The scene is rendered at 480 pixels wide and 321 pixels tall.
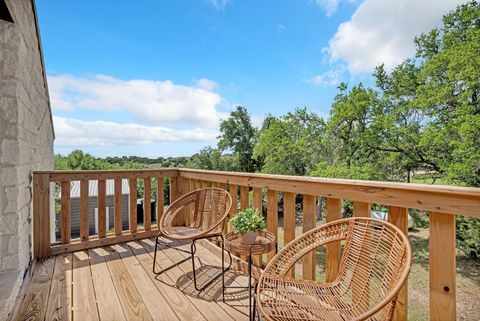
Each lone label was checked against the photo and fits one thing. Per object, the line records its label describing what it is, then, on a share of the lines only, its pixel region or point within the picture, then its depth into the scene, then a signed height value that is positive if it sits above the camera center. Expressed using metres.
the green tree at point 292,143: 12.95 +0.87
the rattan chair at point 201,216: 2.36 -0.55
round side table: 1.83 -0.58
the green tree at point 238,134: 19.58 +1.98
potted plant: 1.89 -0.45
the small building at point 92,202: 11.01 -1.73
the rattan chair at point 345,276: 1.16 -0.57
